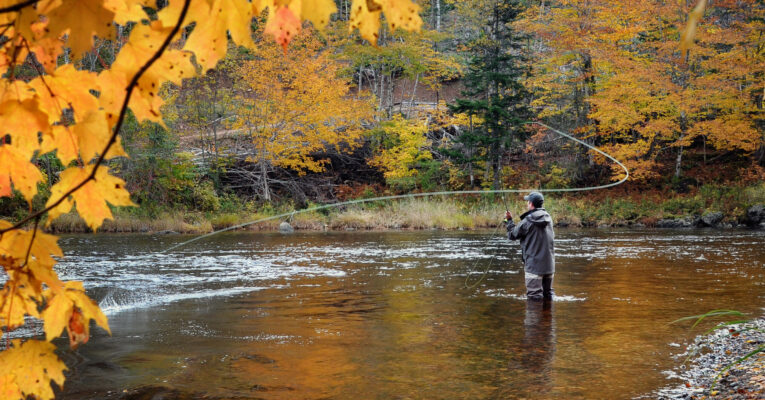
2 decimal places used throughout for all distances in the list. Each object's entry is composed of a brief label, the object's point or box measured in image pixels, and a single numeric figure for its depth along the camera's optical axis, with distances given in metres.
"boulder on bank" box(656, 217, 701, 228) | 26.81
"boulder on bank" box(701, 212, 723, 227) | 26.45
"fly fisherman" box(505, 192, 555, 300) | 9.44
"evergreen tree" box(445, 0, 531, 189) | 31.83
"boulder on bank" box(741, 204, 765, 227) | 25.64
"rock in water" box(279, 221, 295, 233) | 27.08
